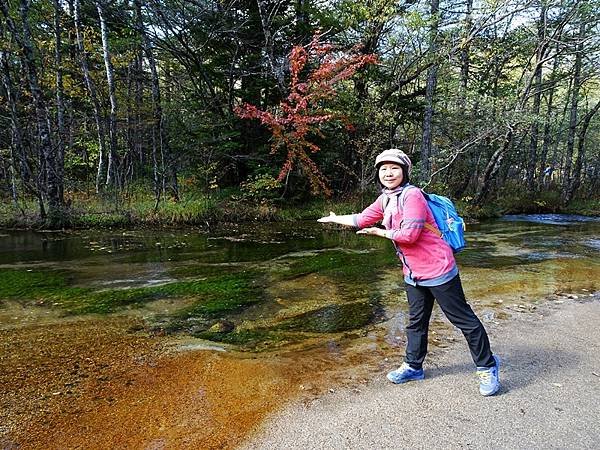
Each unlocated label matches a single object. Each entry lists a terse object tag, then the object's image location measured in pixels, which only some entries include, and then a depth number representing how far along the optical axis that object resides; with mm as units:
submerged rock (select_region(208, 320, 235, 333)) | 4100
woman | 2691
